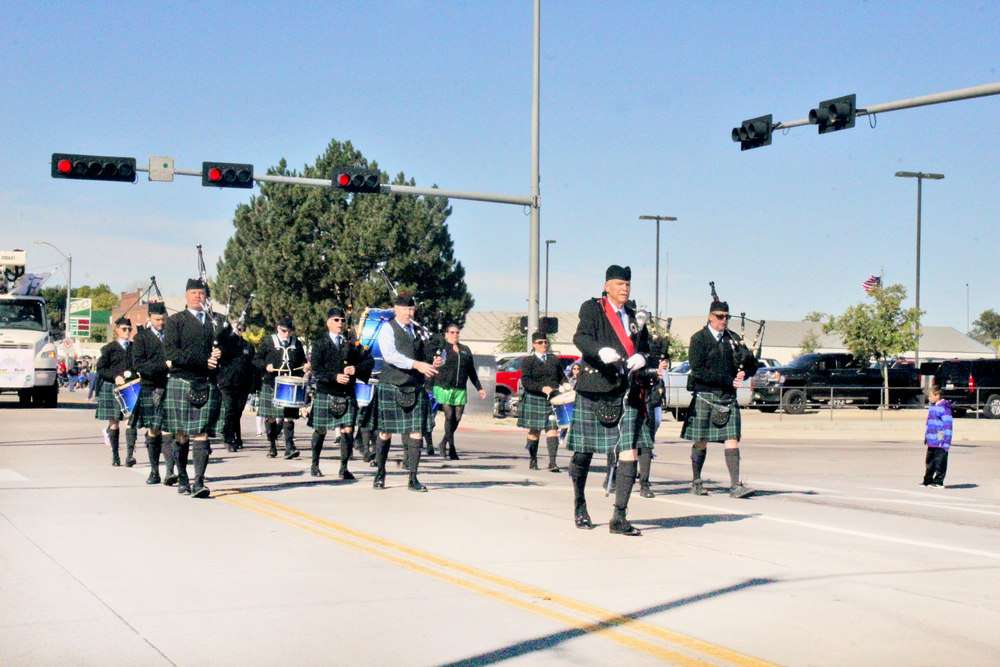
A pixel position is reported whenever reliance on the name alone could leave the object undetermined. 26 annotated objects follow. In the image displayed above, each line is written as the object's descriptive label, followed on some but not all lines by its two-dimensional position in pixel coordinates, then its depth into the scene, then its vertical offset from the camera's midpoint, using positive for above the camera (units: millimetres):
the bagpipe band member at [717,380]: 11641 -101
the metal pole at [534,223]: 24812 +3021
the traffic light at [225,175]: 22219 +3495
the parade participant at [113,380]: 14148 -280
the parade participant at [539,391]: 15008 -322
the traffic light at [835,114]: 16781 +3728
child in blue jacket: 15375 -885
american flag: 50062 +3884
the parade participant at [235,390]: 16986 -448
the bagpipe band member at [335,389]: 12867 -301
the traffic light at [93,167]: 21188 +3457
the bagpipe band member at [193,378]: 10742 -175
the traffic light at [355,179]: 22812 +3576
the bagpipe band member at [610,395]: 8820 -213
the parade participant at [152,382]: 12039 -251
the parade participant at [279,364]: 15414 -43
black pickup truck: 33562 -364
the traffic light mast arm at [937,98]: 14823 +3650
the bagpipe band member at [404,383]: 11266 -190
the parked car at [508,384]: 31516 -522
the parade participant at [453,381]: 17156 -250
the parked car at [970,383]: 34375 -237
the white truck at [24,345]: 31094 +272
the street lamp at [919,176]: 45562 +7672
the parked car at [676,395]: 29914 -670
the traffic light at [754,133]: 18172 +3712
